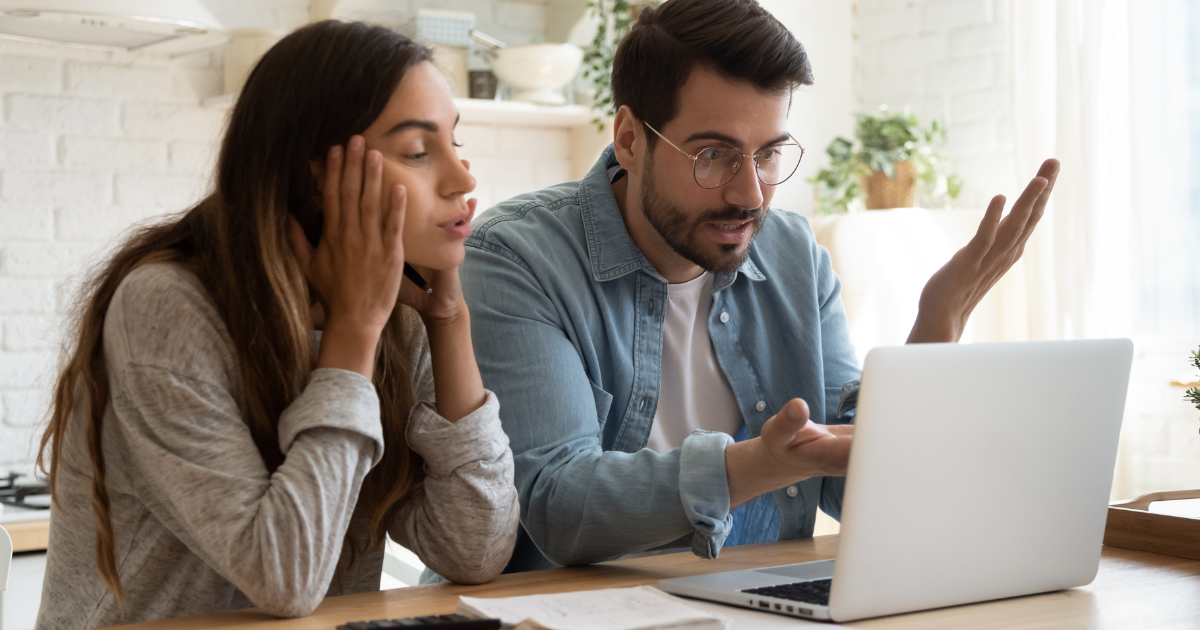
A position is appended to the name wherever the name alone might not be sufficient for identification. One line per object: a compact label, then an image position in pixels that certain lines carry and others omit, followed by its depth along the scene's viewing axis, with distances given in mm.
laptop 843
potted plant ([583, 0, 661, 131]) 2762
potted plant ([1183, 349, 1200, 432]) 1149
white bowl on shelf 2779
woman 898
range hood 1831
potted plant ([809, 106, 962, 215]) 2803
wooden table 891
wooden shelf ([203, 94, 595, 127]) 2760
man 1203
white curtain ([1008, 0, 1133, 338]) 2584
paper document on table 831
